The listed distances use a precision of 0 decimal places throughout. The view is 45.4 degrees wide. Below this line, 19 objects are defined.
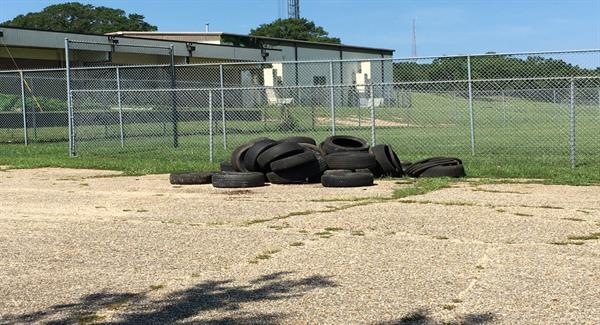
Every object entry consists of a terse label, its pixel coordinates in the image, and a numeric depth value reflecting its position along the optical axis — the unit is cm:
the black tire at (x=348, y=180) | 1142
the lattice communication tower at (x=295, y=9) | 10806
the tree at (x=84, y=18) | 9931
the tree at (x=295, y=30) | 10175
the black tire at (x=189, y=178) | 1224
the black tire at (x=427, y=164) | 1257
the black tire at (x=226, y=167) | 1303
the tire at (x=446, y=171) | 1241
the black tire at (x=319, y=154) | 1228
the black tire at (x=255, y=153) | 1220
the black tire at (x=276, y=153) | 1200
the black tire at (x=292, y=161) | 1185
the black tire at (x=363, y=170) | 1221
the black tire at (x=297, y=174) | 1195
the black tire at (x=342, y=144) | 1273
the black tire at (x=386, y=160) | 1259
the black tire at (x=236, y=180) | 1171
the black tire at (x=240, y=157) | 1260
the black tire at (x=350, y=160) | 1228
